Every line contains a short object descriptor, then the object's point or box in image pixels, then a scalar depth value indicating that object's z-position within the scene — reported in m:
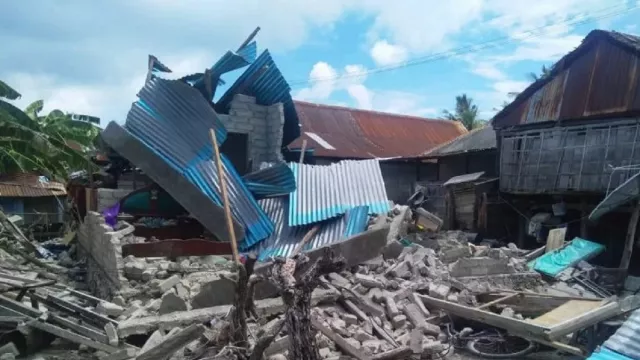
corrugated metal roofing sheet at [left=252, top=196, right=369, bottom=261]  9.62
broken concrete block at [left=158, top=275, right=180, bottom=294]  7.73
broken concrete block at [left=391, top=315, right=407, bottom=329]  7.62
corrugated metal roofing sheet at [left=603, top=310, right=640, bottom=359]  4.20
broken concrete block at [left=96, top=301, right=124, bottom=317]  7.09
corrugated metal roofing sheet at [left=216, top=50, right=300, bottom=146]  12.53
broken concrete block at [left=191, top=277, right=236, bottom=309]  7.38
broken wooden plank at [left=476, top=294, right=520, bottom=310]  8.41
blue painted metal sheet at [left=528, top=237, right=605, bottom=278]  11.05
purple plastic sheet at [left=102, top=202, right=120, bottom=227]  10.33
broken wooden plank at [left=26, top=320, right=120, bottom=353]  6.24
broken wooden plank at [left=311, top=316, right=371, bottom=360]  6.38
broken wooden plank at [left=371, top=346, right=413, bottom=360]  6.22
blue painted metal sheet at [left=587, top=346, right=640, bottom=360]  4.10
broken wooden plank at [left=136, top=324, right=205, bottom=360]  5.67
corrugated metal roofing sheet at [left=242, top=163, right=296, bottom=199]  10.65
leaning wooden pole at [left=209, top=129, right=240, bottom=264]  7.24
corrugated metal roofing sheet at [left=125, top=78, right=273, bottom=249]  10.05
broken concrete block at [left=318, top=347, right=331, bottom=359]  6.35
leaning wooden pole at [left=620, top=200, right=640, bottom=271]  12.52
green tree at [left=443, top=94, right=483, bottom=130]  36.09
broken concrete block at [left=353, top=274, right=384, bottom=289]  8.41
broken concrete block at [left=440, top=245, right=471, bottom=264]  11.27
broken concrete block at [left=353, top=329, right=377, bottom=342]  7.02
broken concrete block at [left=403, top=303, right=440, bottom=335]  7.78
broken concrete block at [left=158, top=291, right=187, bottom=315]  7.04
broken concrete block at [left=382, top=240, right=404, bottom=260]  10.00
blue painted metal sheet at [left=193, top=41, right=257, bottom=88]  11.70
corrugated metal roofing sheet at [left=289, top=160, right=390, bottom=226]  10.20
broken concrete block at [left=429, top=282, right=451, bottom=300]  8.58
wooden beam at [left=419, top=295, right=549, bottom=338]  7.04
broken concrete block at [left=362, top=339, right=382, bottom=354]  6.71
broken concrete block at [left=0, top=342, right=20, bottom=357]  6.28
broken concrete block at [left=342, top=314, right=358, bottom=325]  7.45
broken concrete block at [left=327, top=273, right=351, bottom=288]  8.24
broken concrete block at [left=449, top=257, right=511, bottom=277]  10.16
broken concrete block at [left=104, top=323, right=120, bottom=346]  6.25
